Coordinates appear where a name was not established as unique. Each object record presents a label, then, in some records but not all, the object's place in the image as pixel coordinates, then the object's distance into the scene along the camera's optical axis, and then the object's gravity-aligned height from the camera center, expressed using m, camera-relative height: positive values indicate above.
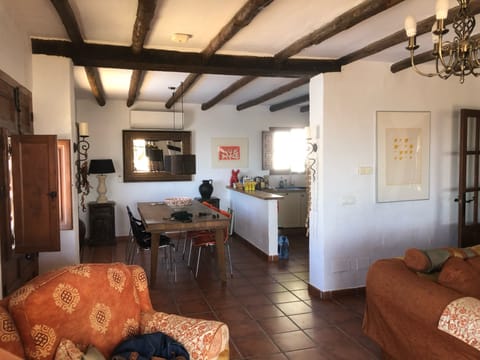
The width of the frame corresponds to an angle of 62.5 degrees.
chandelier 2.02 +0.62
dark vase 6.97 -0.50
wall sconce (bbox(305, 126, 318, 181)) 4.11 +0.10
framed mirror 6.86 +0.21
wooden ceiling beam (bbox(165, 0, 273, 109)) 2.40 +0.94
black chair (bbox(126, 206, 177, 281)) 4.83 -0.94
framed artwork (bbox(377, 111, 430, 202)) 4.14 +0.06
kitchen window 7.66 +0.19
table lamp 6.48 -0.13
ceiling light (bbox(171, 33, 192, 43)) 3.12 +1.00
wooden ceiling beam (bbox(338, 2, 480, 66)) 2.61 +0.97
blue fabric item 1.84 -0.88
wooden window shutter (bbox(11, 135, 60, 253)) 2.79 -0.21
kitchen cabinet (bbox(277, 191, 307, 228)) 7.18 -0.89
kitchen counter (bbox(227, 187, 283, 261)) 5.50 -0.89
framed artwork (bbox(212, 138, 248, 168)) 7.38 +0.17
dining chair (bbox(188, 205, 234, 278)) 4.88 -0.96
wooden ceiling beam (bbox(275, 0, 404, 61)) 2.45 +0.96
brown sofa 2.17 -0.84
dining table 4.30 -0.69
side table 6.45 -0.98
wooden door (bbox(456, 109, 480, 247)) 4.25 -0.23
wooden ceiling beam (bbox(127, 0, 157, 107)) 2.38 +0.94
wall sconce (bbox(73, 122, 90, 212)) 4.11 +0.00
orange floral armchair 1.69 -0.73
